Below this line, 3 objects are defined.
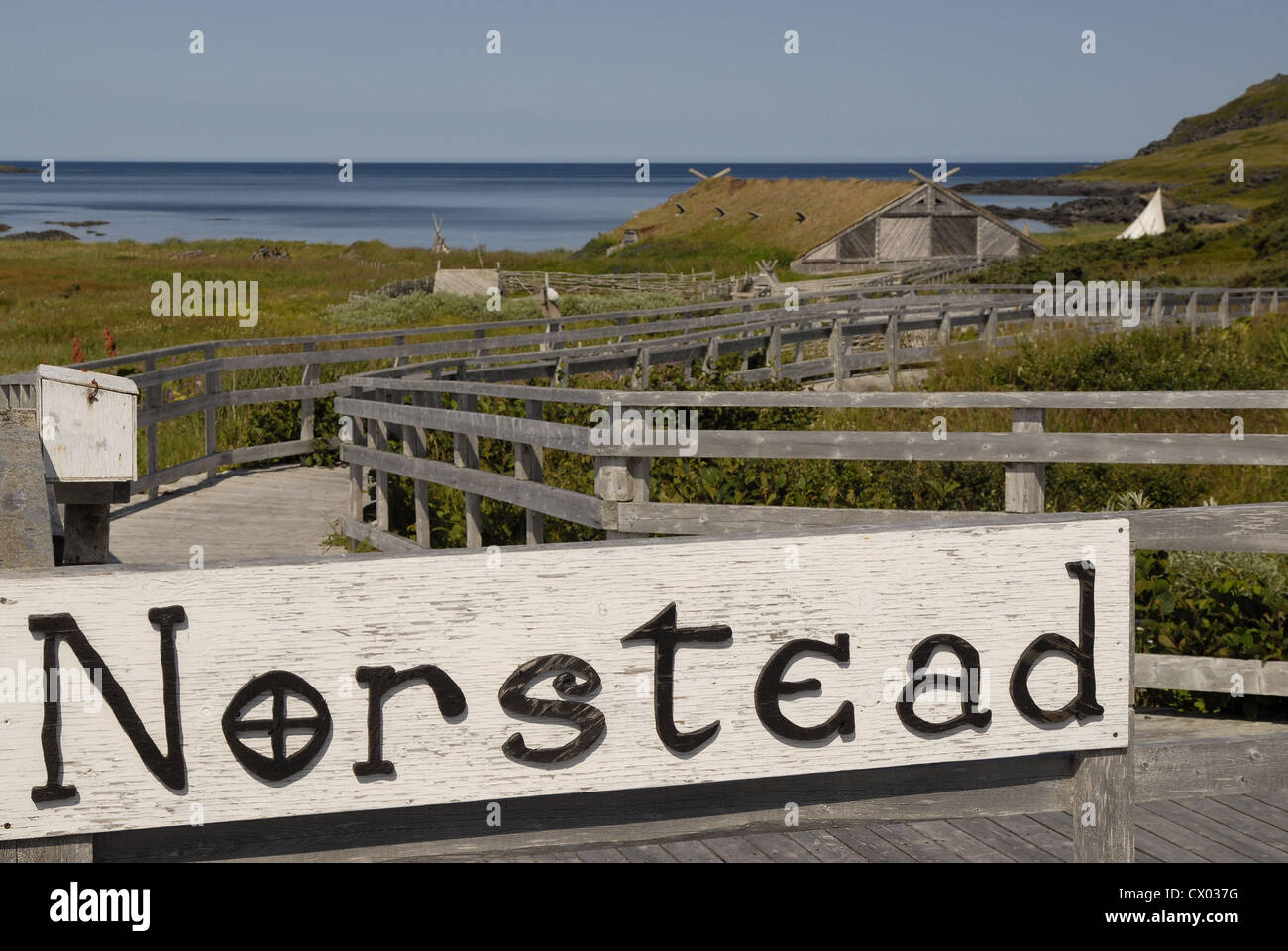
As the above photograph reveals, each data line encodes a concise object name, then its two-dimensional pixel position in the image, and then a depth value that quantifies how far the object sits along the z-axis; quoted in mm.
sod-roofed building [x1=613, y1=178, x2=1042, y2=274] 67688
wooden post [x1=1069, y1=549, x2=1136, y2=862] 2811
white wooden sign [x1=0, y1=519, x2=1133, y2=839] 2338
